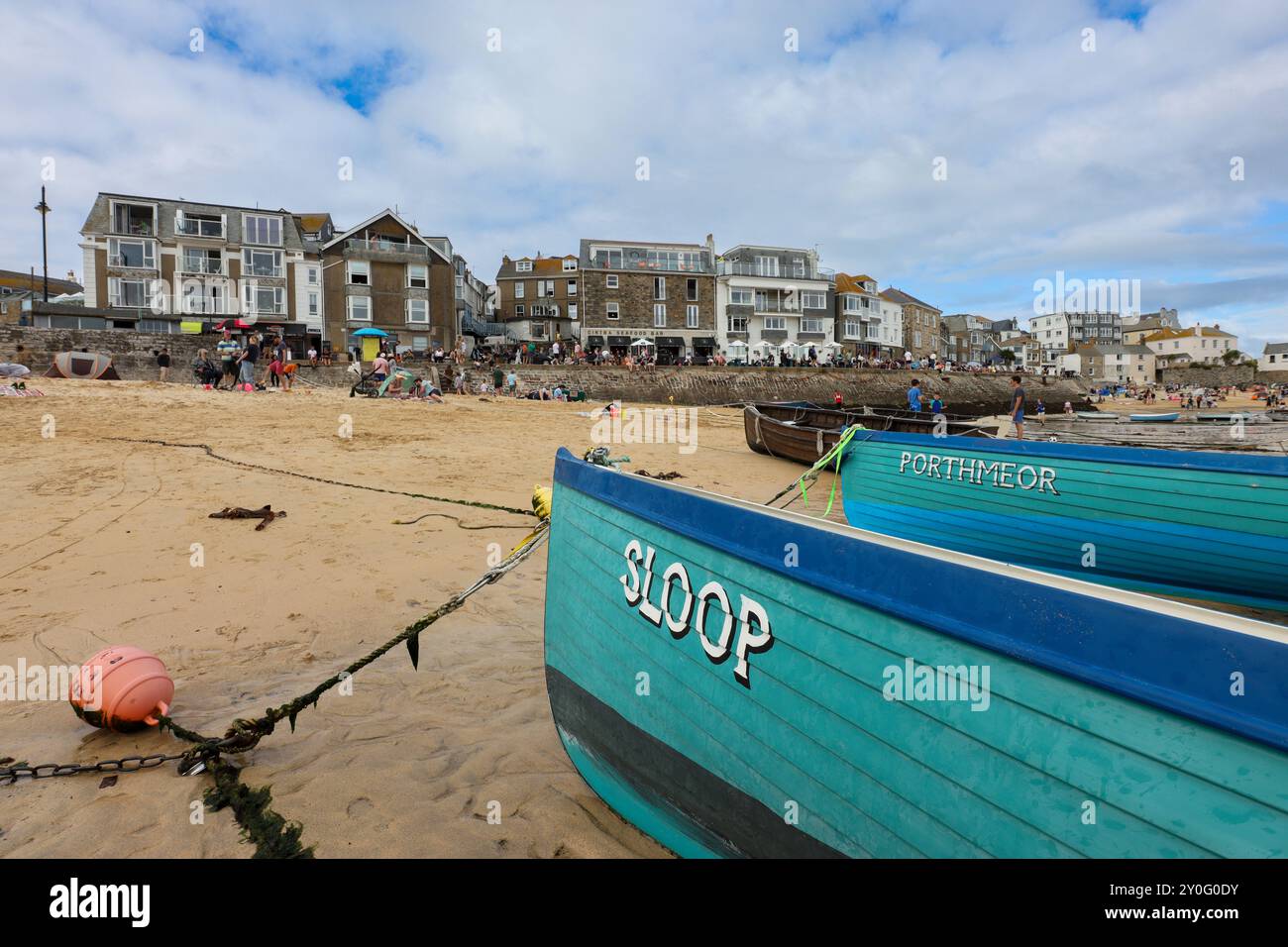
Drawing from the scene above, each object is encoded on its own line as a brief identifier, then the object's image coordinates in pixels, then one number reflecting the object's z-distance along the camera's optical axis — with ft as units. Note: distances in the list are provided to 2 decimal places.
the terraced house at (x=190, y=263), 147.74
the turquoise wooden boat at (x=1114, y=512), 19.40
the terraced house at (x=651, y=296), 190.70
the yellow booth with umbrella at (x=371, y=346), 148.46
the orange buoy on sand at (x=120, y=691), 12.60
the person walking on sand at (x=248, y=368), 76.28
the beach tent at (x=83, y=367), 87.20
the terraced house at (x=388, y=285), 161.17
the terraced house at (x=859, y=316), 225.76
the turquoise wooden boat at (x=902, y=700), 4.98
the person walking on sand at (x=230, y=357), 77.82
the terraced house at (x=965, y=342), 339.16
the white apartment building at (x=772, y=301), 202.69
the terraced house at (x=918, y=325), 263.29
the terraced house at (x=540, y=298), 213.87
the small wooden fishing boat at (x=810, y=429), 50.24
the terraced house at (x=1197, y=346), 376.68
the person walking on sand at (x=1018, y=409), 55.95
